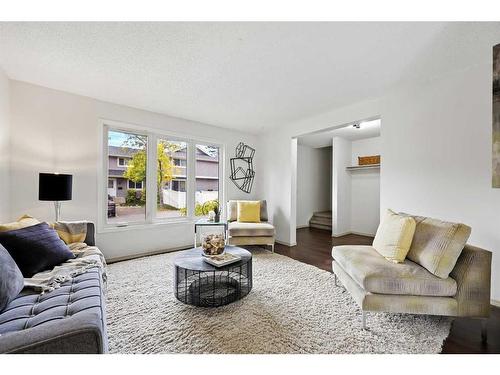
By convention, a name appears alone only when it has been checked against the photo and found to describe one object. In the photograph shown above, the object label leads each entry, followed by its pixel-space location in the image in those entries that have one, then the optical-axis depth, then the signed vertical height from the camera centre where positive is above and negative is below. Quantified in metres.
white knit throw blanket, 1.49 -0.65
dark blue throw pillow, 1.61 -0.48
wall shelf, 4.91 +0.50
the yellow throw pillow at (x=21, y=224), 1.75 -0.32
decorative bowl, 2.18 -0.58
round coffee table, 2.02 -1.00
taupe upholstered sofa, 1.57 -0.74
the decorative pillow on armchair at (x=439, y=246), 1.63 -0.45
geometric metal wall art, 4.68 +0.43
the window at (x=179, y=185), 3.99 +0.04
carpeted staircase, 5.85 -0.90
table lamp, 2.32 +0.00
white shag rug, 1.51 -1.09
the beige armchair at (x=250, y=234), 3.62 -0.77
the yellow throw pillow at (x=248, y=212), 4.09 -0.46
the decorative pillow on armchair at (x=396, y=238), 1.87 -0.44
